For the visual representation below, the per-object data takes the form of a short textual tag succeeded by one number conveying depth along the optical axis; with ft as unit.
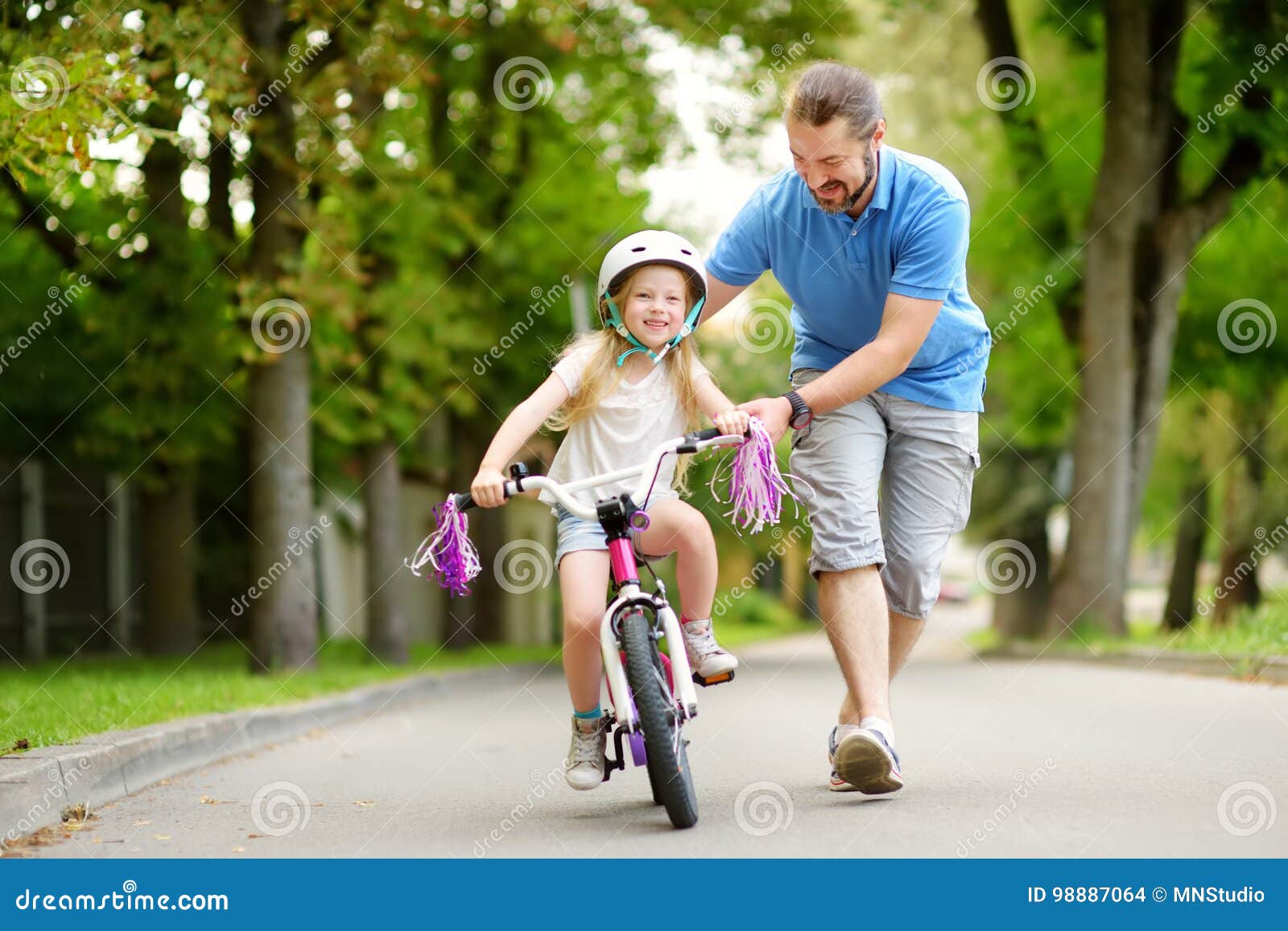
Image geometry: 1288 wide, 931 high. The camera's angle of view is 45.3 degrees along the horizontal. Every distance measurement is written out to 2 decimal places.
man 15.53
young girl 15.60
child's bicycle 14.25
